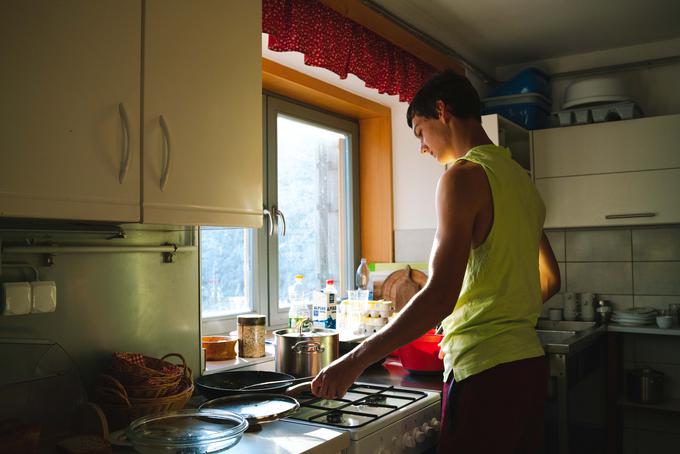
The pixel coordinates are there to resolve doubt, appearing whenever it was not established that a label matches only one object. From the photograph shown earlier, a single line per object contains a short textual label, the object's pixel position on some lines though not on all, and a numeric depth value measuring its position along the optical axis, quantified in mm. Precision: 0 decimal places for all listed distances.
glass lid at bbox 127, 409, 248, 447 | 1194
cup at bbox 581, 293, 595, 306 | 3387
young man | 1398
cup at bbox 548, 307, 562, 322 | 3449
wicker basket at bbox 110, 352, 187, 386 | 1422
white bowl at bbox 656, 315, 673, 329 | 3084
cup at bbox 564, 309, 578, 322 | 3402
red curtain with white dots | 2053
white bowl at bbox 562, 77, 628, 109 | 3248
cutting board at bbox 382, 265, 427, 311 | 2922
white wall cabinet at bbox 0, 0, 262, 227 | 1097
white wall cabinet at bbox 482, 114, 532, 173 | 3010
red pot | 2066
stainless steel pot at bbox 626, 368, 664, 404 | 3137
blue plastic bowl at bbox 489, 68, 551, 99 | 3477
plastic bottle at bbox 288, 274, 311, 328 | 2232
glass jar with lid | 2021
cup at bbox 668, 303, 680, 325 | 3235
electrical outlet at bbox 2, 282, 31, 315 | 1295
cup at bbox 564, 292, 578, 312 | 3418
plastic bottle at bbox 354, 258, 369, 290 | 2965
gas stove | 1475
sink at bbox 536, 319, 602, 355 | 2463
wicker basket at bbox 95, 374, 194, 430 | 1378
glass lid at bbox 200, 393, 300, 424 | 1416
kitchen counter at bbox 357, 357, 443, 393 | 1965
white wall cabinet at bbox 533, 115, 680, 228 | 3115
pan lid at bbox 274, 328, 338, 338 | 1873
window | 2434
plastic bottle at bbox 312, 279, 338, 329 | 2436
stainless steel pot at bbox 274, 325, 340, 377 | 1845
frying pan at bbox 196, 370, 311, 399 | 1593
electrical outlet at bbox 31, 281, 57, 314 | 1345
